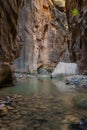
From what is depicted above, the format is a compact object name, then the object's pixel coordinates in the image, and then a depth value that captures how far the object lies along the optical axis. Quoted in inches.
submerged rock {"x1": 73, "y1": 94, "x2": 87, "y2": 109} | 92.1
